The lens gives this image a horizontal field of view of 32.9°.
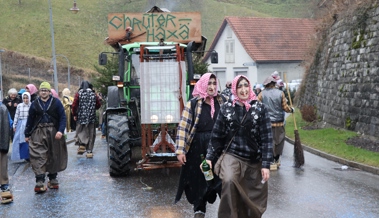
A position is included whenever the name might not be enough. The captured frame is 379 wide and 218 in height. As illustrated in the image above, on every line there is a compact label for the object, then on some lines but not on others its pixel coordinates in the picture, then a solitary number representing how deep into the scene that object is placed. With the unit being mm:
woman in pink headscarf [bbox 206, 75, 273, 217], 6637
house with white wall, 52781
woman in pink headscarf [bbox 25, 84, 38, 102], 13919
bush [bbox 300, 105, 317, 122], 23812
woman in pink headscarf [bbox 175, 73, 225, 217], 7719
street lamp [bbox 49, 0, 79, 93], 29844
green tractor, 11352
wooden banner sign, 15969
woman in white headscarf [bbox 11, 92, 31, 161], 14414
